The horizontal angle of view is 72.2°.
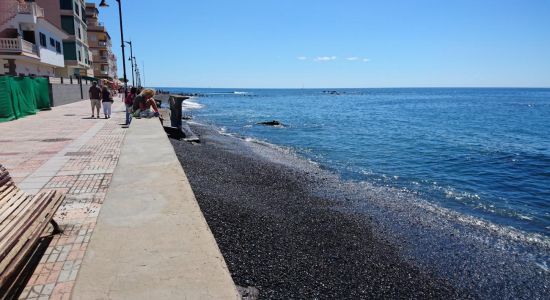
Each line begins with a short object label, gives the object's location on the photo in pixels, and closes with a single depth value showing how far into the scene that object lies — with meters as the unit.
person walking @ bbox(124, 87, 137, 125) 17.56
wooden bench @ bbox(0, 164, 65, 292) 3.09
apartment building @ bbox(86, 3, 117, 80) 76.69
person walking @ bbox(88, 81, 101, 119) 20.23
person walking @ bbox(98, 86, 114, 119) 20.30
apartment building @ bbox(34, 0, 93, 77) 47.44
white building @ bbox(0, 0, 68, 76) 30.78
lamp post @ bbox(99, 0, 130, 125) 24.70
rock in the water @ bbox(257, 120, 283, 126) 32.69
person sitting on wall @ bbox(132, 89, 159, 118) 17.23
